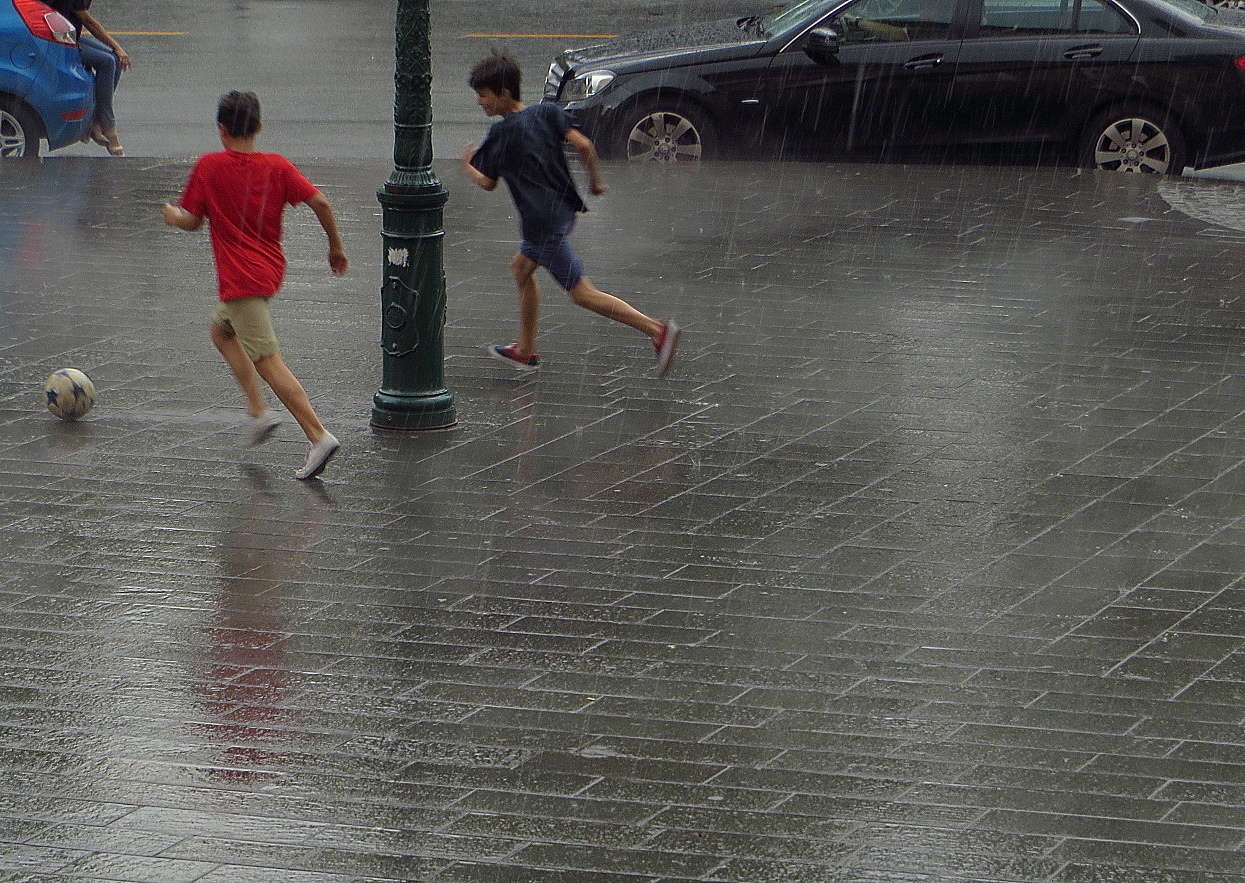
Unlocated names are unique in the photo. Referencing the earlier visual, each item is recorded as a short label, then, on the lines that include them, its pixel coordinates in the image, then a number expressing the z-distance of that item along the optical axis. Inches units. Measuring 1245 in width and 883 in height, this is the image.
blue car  1002.7
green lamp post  562.9
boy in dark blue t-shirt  596.0
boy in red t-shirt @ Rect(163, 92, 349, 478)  518.6
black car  1013.2
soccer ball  561.9
